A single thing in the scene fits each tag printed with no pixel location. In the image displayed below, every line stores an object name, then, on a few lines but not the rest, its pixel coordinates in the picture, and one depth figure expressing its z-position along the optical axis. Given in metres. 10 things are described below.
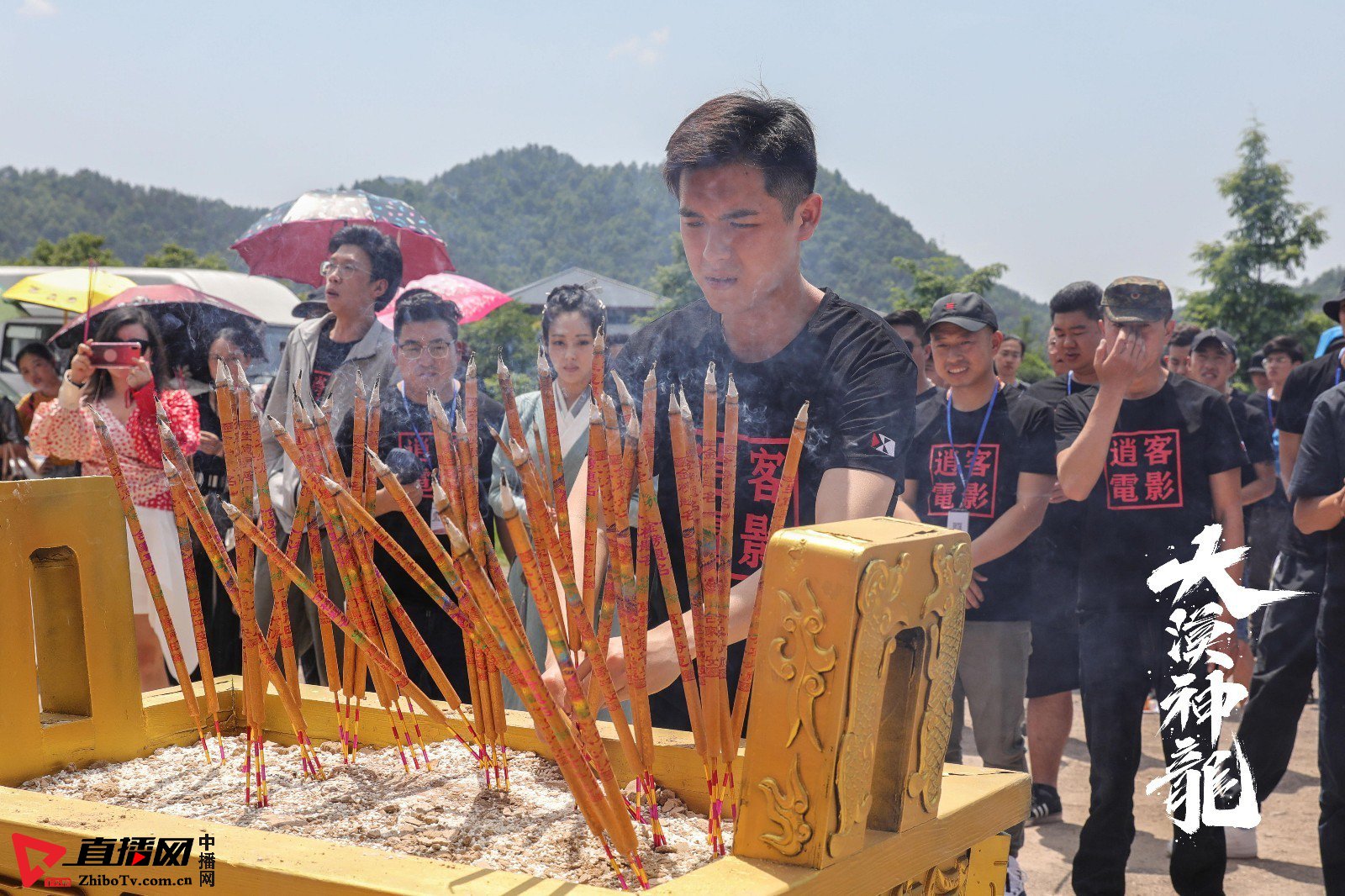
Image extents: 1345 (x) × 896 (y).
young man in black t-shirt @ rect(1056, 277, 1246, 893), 3.20
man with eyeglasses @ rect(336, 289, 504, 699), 3.24
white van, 9.73
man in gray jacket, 3.47
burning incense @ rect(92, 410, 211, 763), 1.87
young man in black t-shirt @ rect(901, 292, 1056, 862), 3.58
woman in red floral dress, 3.94
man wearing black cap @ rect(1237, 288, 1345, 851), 3.47
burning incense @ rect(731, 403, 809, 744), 1.50
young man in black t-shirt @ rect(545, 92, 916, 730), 1.78
